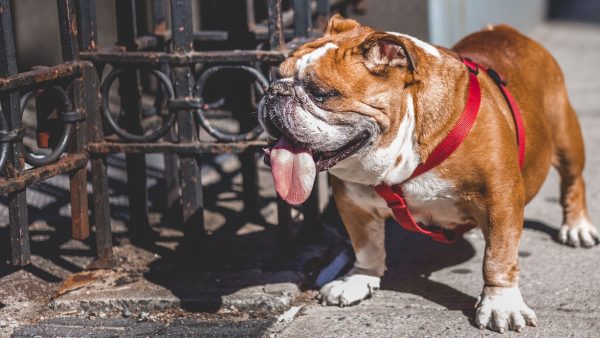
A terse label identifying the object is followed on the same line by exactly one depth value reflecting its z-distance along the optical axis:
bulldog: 3.41
